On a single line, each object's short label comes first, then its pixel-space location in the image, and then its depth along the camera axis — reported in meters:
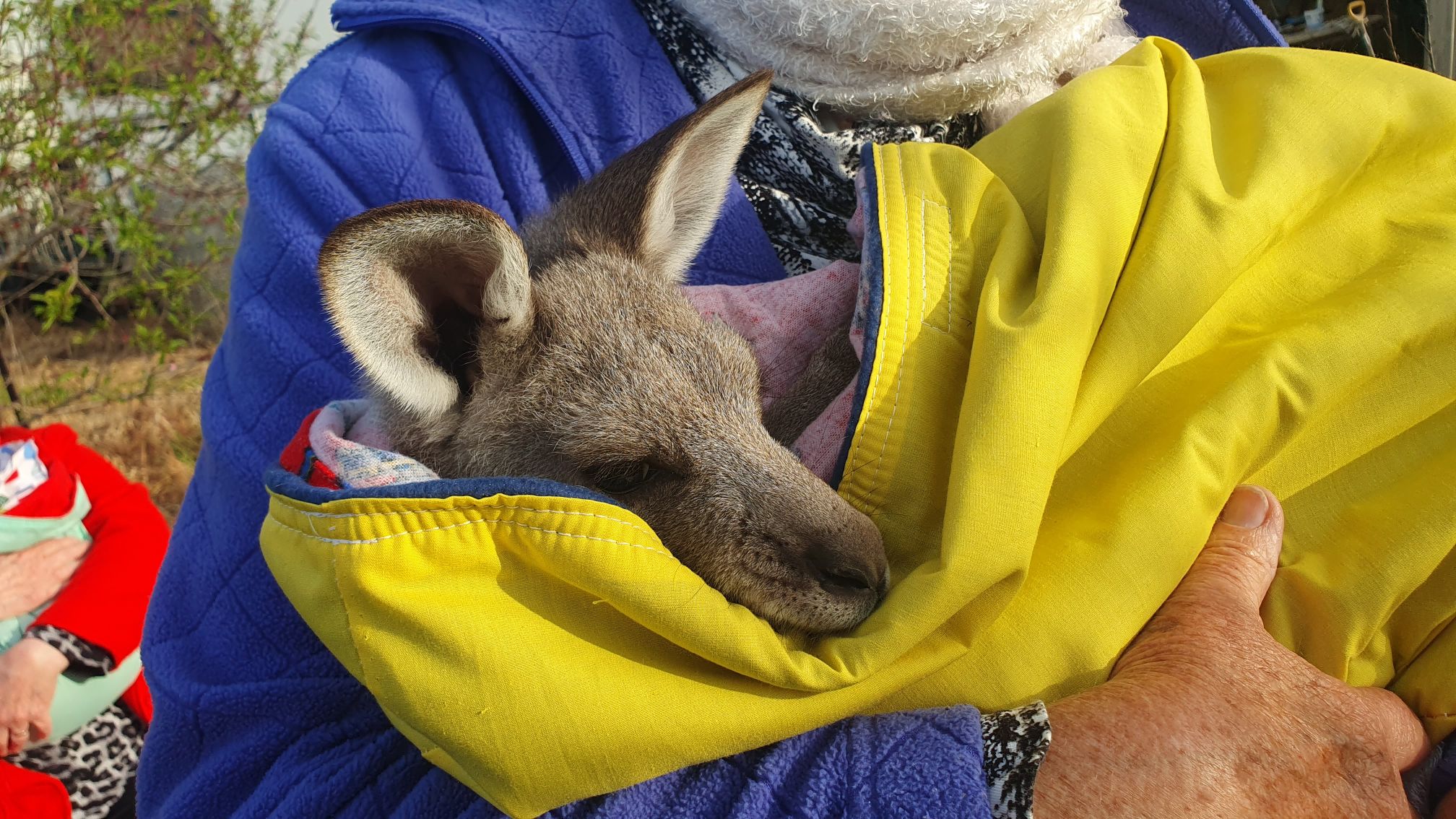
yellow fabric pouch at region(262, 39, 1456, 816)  0.31
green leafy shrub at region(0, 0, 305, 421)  1.31
